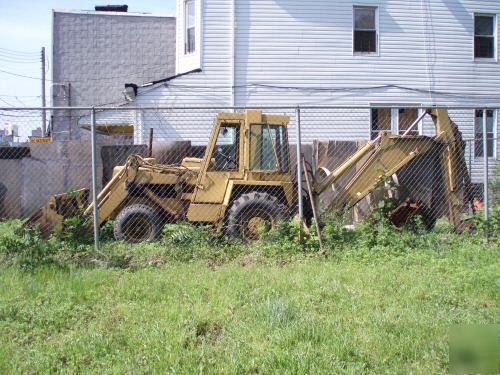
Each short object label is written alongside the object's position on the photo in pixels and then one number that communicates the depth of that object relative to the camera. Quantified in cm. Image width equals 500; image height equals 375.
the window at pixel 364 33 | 1603
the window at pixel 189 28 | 1611
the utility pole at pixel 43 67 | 2910
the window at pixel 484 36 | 1675
